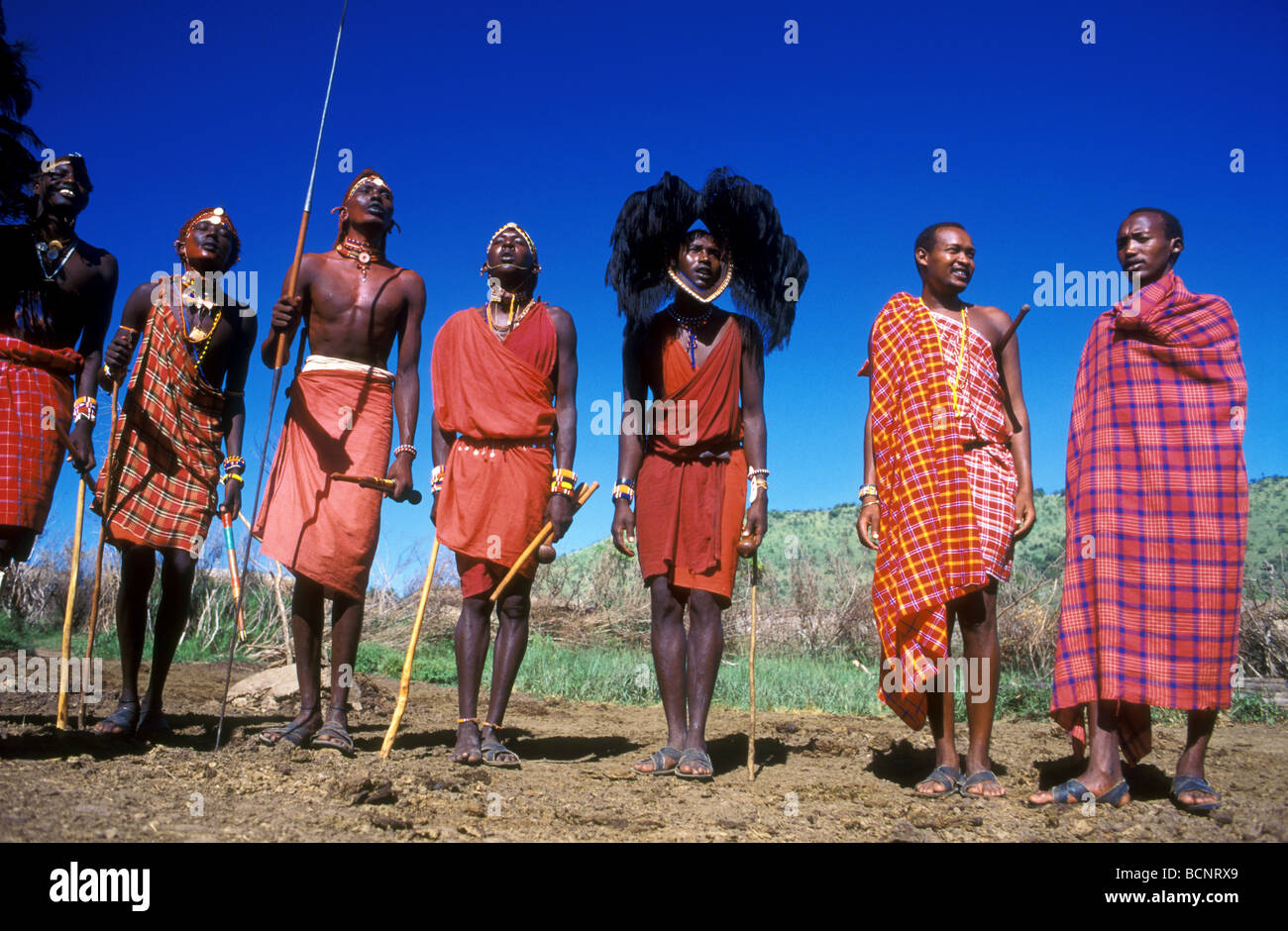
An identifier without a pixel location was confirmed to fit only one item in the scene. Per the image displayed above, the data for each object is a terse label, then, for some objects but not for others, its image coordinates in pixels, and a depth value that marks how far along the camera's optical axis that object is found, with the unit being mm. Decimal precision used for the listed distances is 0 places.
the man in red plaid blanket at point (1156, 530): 3723
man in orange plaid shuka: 3939
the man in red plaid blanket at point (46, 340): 4414
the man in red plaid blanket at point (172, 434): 4613
